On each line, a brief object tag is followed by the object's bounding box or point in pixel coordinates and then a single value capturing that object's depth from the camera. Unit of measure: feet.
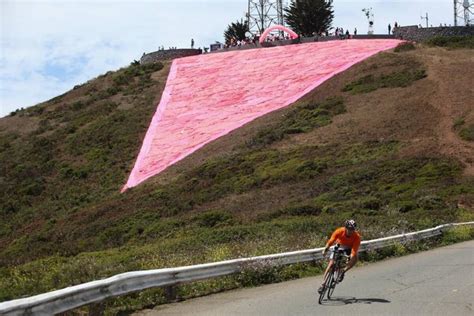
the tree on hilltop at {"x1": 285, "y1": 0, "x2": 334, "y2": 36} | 255.70
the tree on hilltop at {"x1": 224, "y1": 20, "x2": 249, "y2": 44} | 314.96
